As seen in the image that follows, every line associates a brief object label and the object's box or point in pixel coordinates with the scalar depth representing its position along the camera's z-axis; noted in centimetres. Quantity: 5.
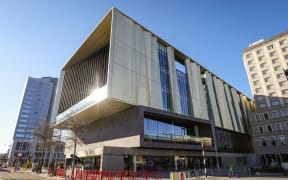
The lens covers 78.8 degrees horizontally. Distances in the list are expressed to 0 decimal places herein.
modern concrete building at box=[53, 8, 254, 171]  2981
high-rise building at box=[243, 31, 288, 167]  4928
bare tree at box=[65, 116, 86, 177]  3117
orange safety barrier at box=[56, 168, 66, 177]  2572
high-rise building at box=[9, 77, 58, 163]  11125
